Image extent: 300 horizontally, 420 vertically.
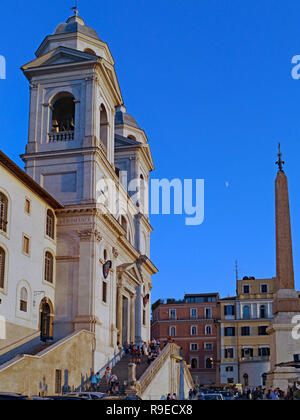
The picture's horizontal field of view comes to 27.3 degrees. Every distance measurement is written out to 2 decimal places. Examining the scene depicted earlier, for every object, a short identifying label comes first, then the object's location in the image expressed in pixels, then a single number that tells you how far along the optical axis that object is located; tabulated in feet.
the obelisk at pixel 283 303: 101.65
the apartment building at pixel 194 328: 290.76
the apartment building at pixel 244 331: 247.91
